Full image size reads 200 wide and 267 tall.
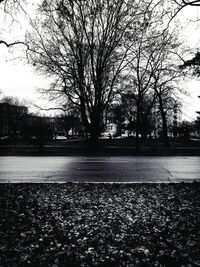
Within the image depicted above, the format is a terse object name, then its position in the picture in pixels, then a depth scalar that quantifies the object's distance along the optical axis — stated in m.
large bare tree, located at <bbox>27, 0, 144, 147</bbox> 20.09
